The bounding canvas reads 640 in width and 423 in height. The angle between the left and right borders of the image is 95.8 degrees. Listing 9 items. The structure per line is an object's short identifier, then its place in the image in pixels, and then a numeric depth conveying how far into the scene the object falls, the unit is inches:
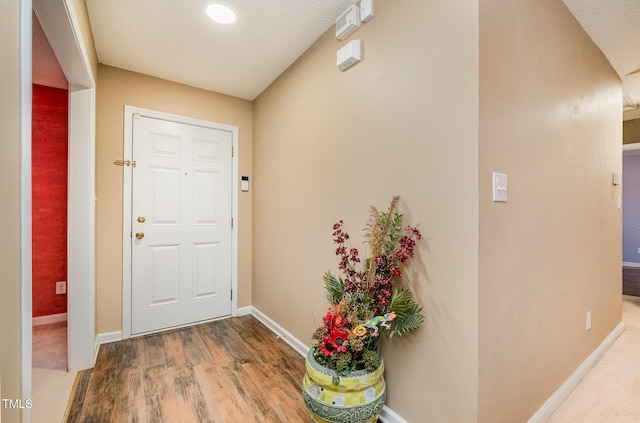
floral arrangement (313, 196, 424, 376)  55.2
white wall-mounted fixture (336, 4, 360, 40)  69.4
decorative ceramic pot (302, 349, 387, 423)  53.1
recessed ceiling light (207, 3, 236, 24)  72.5
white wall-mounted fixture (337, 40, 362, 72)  69.4
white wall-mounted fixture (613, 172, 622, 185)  96.4
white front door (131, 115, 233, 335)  105.6
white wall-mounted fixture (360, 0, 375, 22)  65.8
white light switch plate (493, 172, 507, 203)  49.7
